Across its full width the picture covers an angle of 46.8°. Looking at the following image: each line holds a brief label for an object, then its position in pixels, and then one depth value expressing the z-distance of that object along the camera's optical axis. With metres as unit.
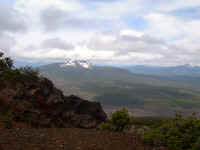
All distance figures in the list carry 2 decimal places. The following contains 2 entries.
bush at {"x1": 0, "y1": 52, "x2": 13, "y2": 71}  24.43
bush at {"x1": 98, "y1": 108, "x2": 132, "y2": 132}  22.69
